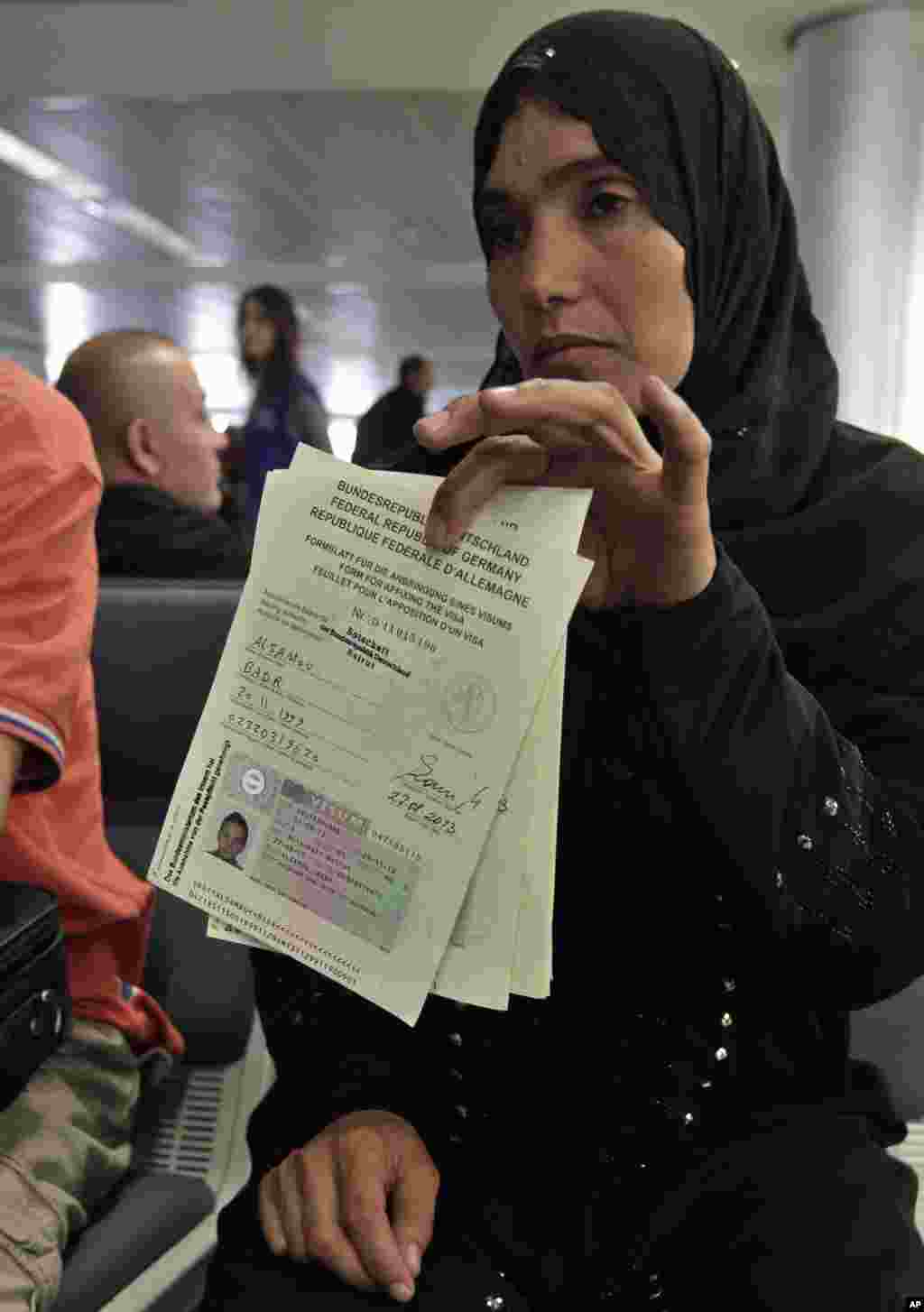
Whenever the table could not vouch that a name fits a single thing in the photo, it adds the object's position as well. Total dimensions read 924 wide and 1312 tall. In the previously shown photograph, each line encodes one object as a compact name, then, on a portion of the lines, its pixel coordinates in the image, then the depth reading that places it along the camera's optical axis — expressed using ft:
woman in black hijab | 2.56
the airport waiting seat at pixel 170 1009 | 3.66
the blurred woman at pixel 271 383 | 13.16
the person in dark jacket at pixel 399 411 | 16.71
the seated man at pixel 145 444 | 6.73
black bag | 3.17
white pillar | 15.26
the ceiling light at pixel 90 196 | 31.12
